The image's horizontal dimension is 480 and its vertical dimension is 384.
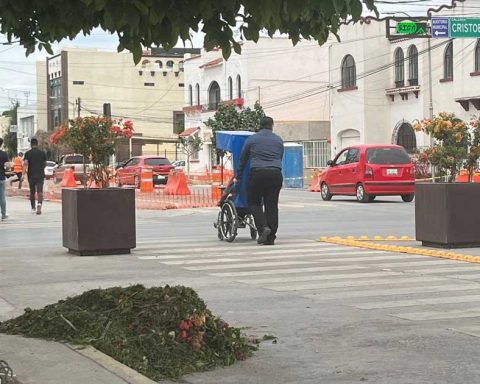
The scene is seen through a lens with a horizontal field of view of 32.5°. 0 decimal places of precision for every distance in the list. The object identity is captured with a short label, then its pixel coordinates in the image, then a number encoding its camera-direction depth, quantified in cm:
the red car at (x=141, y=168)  3738
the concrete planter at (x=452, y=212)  1163
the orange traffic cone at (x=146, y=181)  3459
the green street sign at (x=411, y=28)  2686
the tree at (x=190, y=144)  6025
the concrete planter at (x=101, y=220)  1159
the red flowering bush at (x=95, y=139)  1193
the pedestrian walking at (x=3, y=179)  1934
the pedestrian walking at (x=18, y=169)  3518
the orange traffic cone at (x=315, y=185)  3631
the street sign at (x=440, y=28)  2456
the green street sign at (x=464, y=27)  2422
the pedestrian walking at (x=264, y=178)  1253
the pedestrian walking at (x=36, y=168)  2119
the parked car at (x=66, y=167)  3756
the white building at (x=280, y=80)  5603
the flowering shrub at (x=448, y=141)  1182
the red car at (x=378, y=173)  2448
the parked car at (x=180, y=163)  6552
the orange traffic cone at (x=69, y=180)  3440
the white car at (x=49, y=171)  5003
